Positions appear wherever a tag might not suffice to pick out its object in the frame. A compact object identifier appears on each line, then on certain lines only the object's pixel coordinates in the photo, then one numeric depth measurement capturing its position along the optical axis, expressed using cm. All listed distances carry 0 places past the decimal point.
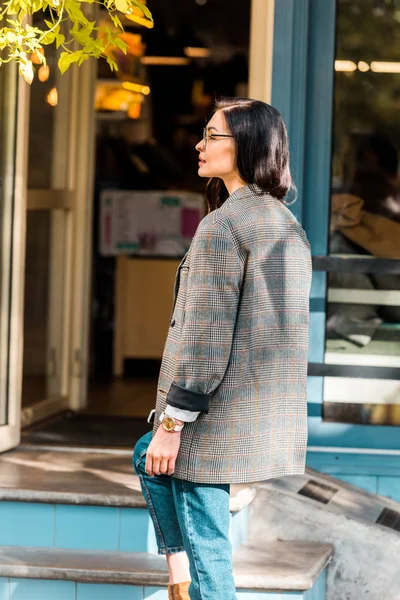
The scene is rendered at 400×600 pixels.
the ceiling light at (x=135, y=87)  1294
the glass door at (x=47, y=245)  917
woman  460
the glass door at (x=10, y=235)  790
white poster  1253
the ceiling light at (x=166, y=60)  1601
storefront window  777
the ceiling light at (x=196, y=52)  1674
